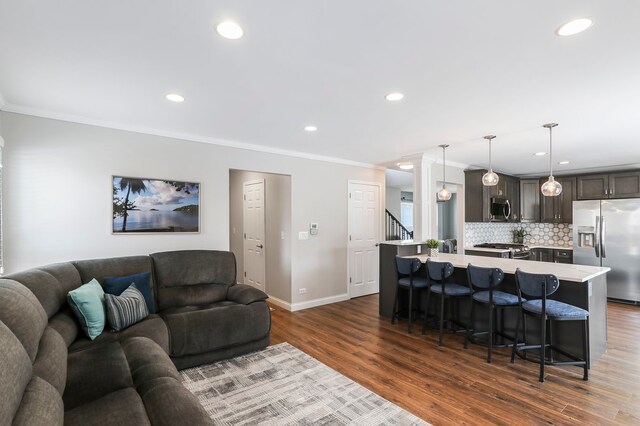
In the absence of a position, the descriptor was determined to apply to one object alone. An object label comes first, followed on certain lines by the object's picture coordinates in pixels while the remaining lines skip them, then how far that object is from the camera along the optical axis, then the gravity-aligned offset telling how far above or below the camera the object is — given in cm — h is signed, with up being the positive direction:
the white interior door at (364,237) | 582 -37
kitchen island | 314 -81
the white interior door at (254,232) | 567 -27
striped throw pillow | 271 -80
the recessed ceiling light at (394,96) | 271 +105
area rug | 231 -145
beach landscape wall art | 357 +15
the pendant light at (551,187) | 365 +35
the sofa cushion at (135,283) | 299 -64
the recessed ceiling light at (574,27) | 171 +105
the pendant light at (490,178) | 399 +50
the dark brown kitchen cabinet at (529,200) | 687 +38
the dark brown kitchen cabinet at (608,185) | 568 +60
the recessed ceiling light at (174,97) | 279 +108
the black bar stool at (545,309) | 288 -86
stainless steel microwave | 625 +17
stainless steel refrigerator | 544 -41
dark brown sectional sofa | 136 -90
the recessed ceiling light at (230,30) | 176 +107
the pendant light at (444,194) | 455 +34
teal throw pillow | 252 -74
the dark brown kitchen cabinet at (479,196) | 609 +42
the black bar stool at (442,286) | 369 -84
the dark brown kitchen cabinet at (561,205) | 646 +26
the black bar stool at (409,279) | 410 -83
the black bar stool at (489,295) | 329 -84
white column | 515 +35
